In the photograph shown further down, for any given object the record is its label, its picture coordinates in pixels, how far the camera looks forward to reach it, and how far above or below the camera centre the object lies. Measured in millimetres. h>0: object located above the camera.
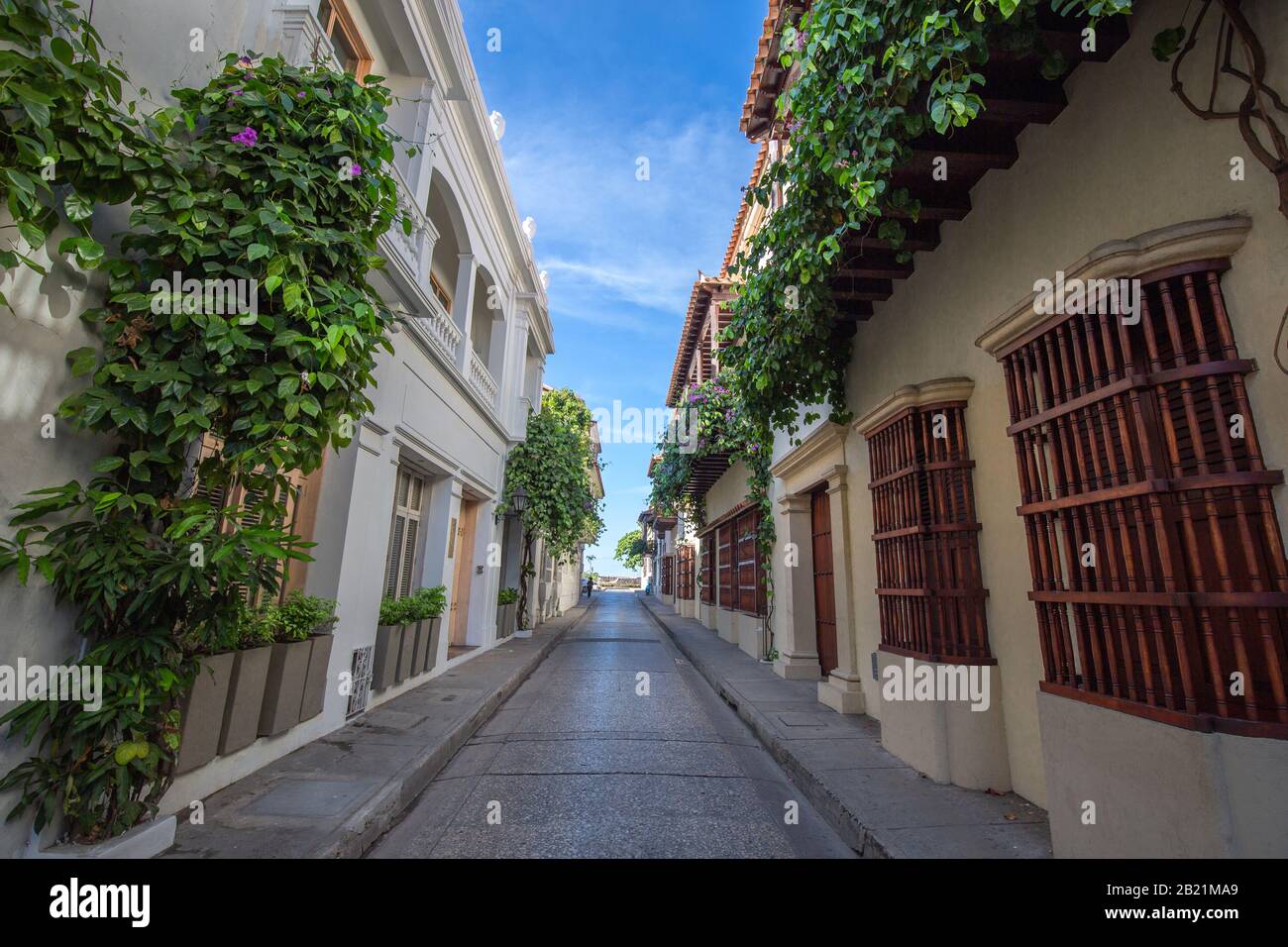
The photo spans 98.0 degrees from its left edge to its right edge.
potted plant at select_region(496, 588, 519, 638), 11930 -582
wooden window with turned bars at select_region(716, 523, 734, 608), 13430 +662
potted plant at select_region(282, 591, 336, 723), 4266 -385
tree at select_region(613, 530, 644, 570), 60612 +3986
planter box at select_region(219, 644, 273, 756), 3529 -770
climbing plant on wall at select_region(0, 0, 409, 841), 2371 +972
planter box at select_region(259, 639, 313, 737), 3936 -763
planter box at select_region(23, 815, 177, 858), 2369 -1151
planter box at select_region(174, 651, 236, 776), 3148 -764
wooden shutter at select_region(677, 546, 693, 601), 21323 +576
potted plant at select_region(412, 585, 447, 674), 7066 -481
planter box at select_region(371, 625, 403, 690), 5828 -778
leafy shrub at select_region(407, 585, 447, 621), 6879 -249
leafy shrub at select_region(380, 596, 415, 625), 6246 -317
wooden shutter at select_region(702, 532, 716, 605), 16047 +552
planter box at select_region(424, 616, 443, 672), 7299 -714
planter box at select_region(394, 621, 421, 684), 6383 -799
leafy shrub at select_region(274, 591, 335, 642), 4195 -265
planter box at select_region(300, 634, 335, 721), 4395 -763
